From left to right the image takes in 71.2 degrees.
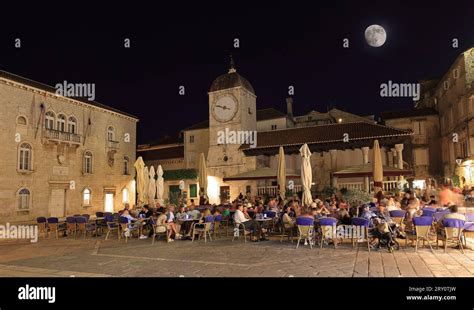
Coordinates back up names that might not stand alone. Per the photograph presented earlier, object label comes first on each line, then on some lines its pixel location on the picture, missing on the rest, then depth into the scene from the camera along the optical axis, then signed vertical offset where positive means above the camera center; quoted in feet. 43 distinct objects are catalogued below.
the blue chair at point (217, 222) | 39.54 -4.96
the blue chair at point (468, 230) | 28.02 -4.42
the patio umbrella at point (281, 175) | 55.67 +0.99
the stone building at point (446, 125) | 83.25 +15.80
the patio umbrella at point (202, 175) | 62.95 +1.38
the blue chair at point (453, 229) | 26.91 -4.19
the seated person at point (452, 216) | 27.40 -3.16
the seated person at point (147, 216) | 42.14 -4.21
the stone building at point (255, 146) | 75.61 +9.02
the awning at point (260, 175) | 63.00 +1.21
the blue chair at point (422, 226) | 27.27 -3.92
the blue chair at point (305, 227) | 29.43 -4.15
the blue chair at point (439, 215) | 31.20 -3.51
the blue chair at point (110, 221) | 40.87 -4.75
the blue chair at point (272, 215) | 38.17 -3.90
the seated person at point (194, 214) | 38.77 -3.76
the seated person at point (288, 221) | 33.30 -4.08
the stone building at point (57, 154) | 67.77 +7.40
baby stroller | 27.41 -4.62
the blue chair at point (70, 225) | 42.96 -5.45
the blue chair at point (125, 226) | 38.19 -4.97
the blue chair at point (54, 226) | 42.91 -5.45
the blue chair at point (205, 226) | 36.05 -4.83
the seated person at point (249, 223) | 35.29 -4.45
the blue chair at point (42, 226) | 43.68 -5.51
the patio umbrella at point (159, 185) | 59.11 -0.37
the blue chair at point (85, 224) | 41.96 -5.14
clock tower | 93.50 +17.49
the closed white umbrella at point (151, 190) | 56.95 -1.18
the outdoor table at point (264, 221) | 34.94 -4.47
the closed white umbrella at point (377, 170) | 50.01 +1.38
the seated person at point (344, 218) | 31.53 -3.68
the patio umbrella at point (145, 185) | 57.72 -0.31
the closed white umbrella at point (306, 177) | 43.21 +0.38
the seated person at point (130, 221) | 38.80 -4.57
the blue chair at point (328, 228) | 29.27 -4.27
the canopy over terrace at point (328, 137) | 72.69 +10.01
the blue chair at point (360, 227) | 28.43 -4.14
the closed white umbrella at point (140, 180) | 57.11 +0.58
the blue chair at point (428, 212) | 33.01 -3.35
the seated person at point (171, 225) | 37.06 -4.80
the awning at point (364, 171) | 54.15 +1.30
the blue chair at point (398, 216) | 33.68 -3.77
